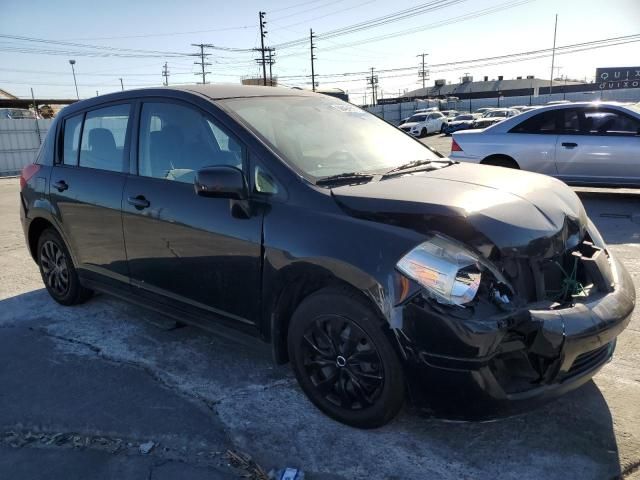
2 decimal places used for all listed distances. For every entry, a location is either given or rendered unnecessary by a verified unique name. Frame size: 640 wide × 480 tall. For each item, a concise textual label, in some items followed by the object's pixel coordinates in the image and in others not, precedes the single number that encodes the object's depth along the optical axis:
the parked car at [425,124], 38.94
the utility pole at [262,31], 64.00
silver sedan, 7.95
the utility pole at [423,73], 109.56
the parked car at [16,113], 28.39
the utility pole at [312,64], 69.24
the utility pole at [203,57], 83.25
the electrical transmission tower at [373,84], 101.41
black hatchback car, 2.36
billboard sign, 54.53
